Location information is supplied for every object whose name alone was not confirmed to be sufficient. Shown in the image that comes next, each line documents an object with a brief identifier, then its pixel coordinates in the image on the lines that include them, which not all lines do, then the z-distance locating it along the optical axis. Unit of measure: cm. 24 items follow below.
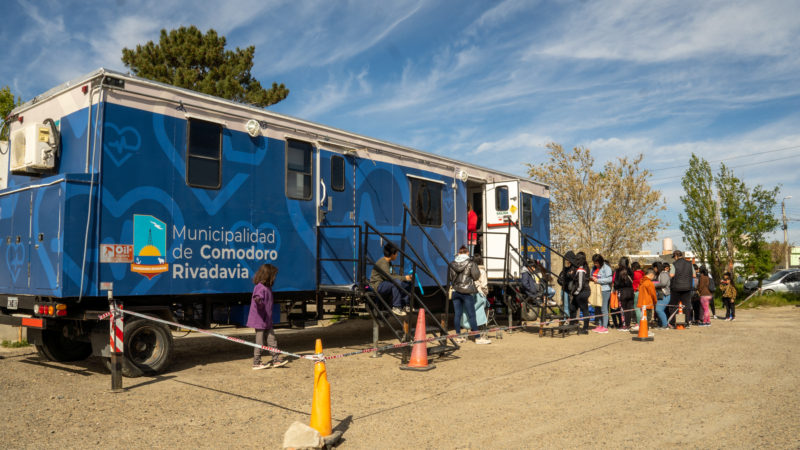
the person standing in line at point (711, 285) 1428
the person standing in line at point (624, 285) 1266
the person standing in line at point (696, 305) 1398
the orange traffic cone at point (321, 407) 467
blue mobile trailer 688
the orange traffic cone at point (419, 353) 804
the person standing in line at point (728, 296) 1554
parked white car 2481
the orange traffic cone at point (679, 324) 1352
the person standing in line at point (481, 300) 1088
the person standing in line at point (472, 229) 1285
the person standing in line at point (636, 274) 1372
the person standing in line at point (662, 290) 1298
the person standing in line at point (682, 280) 1308
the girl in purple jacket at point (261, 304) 782
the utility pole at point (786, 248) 4294
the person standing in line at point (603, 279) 1245
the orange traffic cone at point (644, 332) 1087
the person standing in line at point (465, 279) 1012
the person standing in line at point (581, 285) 1170
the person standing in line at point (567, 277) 1193
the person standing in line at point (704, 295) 1401
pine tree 1828
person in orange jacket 1249
